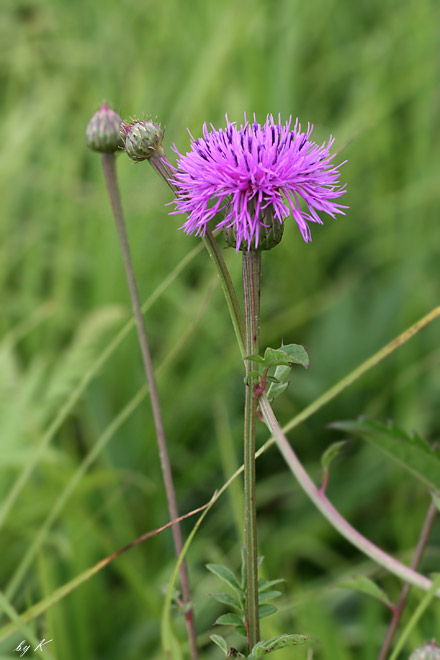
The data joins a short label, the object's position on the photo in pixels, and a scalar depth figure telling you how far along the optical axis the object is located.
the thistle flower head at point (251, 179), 0.59
